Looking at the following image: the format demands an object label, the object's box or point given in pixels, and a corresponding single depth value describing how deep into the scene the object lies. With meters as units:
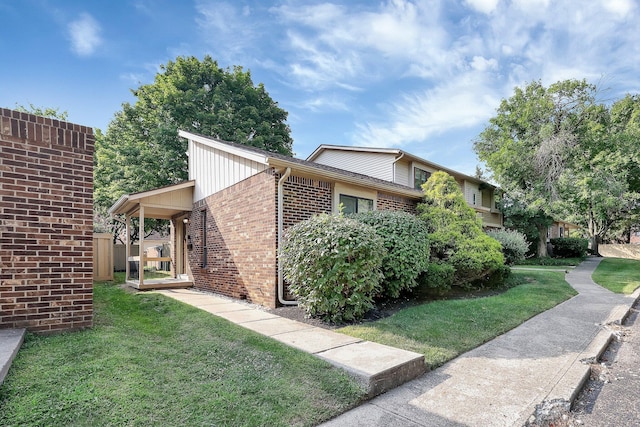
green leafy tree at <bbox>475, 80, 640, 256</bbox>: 16.12
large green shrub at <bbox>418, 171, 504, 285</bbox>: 8.24
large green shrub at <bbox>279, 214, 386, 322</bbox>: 5.44
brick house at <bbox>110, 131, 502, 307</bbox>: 6.95
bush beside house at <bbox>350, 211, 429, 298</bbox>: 6.57
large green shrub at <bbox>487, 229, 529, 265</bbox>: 11.73
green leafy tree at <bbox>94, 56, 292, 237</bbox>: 17.28
